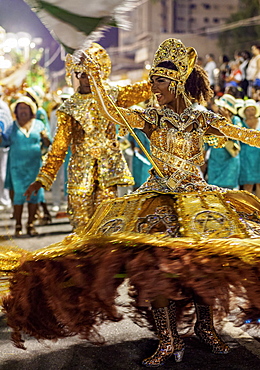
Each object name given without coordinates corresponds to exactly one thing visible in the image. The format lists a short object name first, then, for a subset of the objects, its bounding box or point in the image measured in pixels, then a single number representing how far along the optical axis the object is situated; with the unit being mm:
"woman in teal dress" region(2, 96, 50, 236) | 9641
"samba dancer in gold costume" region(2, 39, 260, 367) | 3279
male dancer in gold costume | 5633
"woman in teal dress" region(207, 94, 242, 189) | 9906
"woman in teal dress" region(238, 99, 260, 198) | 10188
